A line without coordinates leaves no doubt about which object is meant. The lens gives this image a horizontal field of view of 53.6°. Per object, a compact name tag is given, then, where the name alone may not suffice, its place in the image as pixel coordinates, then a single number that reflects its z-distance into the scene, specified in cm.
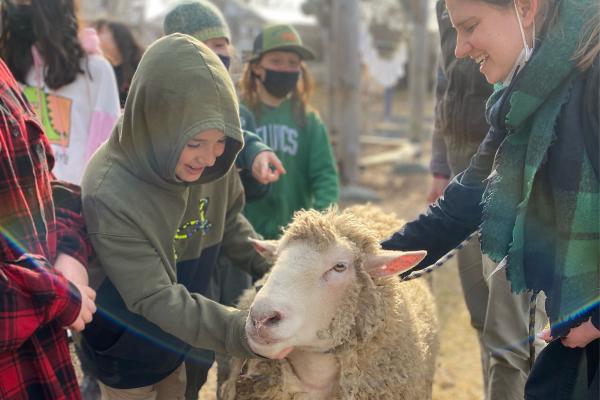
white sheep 180
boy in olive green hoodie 179
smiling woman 141
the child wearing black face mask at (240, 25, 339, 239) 333
